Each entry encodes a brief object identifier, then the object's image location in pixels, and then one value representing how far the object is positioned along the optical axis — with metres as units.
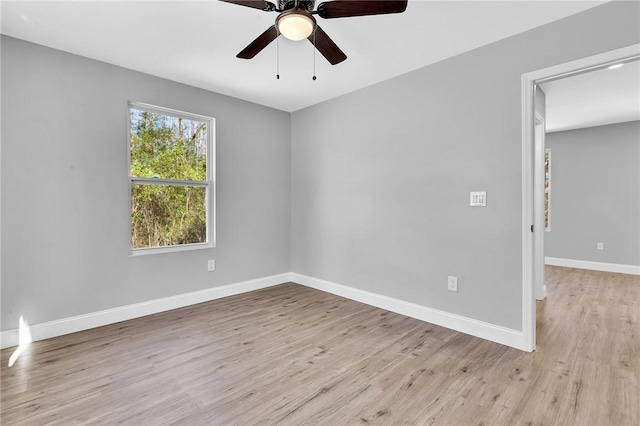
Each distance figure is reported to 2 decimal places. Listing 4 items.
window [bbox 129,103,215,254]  3.18
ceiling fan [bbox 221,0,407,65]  1.64
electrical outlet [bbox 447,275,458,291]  2.83
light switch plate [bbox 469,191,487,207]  2.64
